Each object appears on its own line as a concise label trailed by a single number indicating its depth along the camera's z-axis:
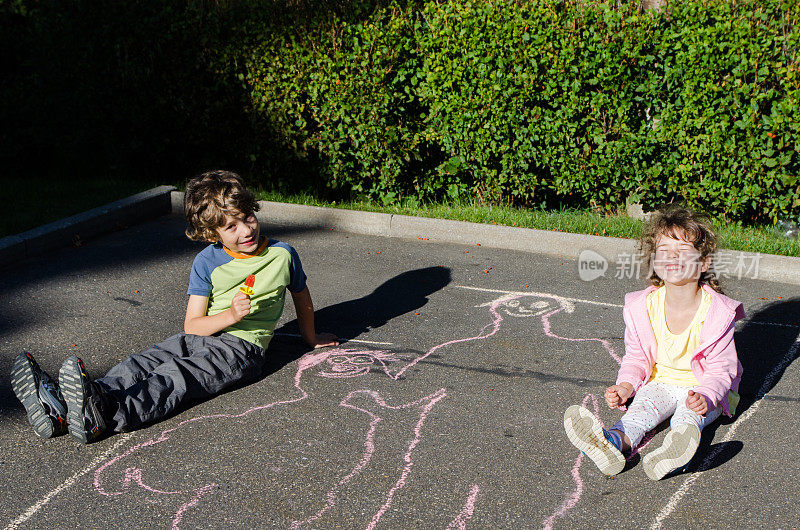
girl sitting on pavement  3.26
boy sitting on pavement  3.39
